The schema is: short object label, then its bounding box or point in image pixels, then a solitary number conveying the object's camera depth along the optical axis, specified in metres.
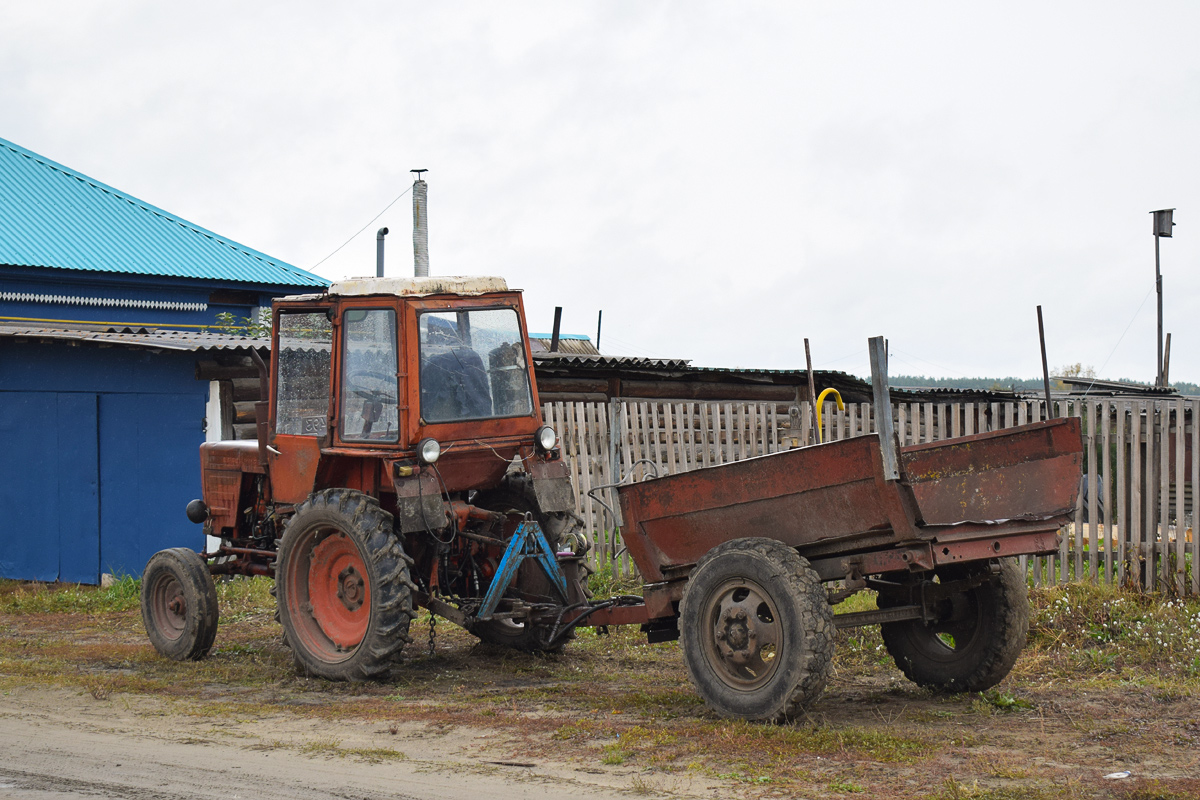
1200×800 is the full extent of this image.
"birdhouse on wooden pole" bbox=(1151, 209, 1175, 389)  31.86
